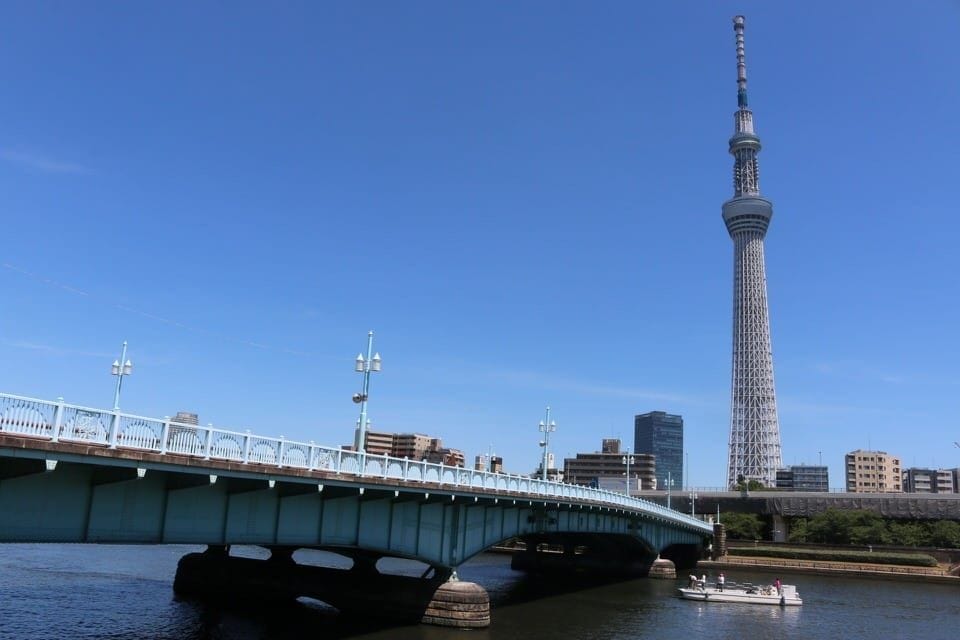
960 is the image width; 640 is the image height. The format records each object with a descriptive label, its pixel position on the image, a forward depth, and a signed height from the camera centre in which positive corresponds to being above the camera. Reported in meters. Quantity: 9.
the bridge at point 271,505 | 23.42 -1.48
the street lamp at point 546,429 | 65.56 +4.64
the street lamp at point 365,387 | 38.13 +4.31
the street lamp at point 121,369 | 37.78 +4.36
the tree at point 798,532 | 120.75 -4.90
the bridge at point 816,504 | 124.81 -0.38
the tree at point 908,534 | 111.06 -3.98
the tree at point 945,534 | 108.94 -3.62
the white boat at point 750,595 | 65.12 -8.25
